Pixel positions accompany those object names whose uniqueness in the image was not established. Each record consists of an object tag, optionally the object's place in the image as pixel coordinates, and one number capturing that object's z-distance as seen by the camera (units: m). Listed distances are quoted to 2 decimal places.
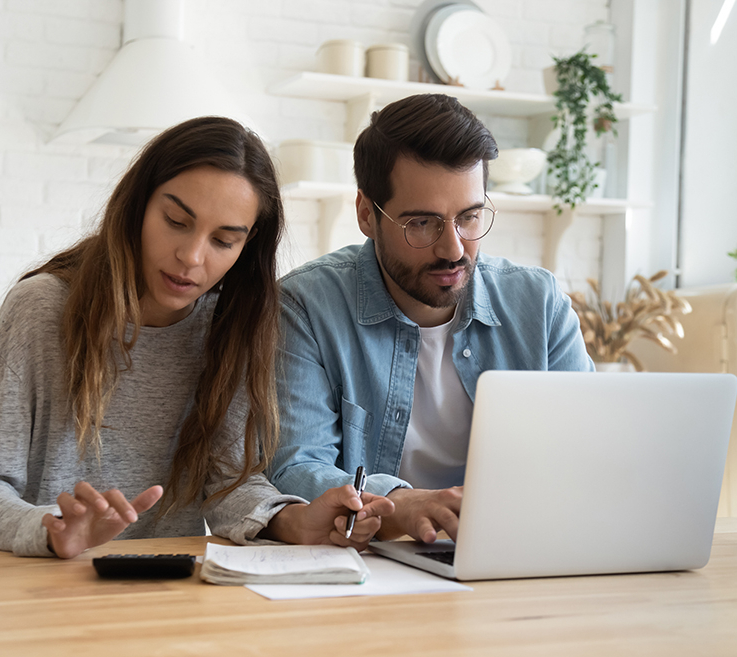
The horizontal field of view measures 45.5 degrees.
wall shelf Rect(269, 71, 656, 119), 2.94
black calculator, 0.92
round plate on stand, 3.09
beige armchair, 2.75
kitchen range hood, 2.46
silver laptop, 0.92
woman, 1.23
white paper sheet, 0.88
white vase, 2.93
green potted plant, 3.13
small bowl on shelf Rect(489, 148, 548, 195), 3.08
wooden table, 0.73
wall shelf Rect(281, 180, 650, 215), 2.87
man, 1.49
